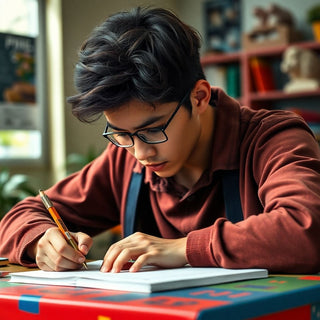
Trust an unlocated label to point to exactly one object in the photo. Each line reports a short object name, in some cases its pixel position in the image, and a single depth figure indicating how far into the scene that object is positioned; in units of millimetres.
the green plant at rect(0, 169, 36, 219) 4348
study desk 867
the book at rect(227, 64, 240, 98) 5438
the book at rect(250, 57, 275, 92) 5270
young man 1227
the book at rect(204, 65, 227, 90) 5520
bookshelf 5121
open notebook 1026
